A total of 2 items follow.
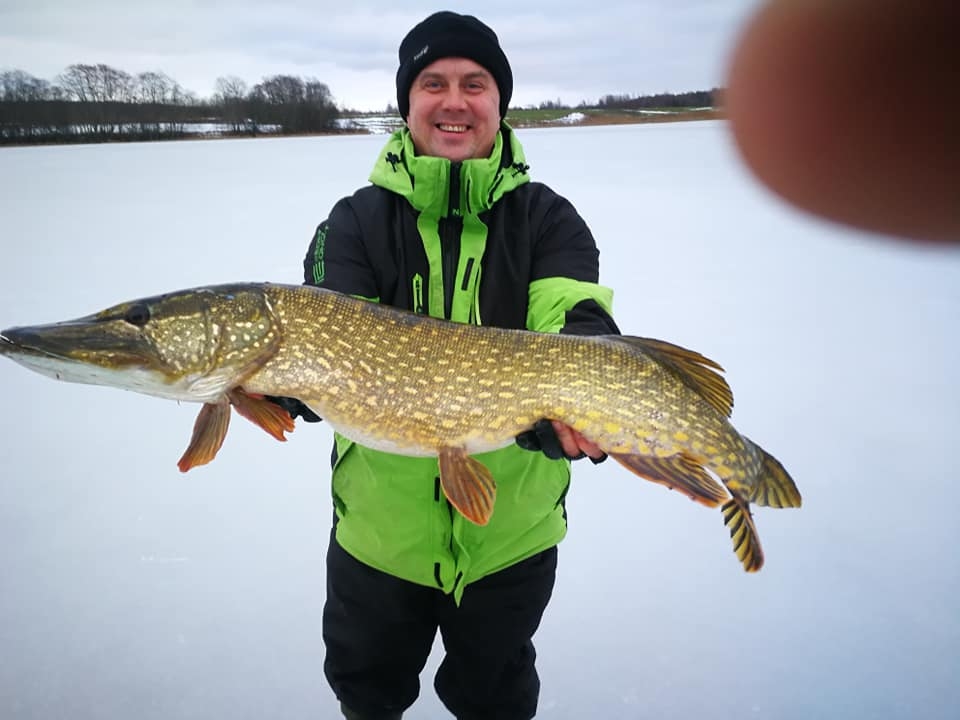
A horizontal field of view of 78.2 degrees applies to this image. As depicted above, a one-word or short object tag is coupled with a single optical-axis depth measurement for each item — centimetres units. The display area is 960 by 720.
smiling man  149
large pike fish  131
